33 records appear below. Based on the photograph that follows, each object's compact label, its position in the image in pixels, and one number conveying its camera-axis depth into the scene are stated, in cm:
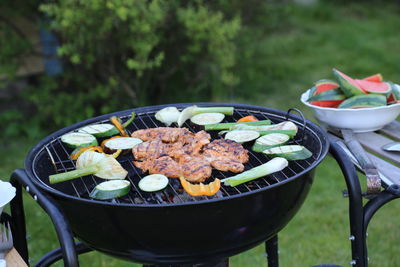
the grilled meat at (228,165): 201
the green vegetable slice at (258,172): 191
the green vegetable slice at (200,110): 252
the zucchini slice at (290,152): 208
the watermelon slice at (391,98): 263
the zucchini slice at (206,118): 246
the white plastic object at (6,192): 213
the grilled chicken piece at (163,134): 228
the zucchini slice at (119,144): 221
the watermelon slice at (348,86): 262
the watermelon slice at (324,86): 273
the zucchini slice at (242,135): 224
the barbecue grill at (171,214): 172
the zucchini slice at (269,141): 217
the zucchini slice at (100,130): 238
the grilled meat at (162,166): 198
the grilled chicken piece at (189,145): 216
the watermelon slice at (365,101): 253
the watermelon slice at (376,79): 280
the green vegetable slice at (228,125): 240
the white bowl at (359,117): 249
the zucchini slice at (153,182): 187
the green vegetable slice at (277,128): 226
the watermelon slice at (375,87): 263
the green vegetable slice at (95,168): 197
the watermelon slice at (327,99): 266
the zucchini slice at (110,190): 184
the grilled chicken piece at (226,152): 209
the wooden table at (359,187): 214
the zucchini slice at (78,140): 225
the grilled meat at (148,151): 214
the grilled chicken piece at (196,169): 195
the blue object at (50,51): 538
